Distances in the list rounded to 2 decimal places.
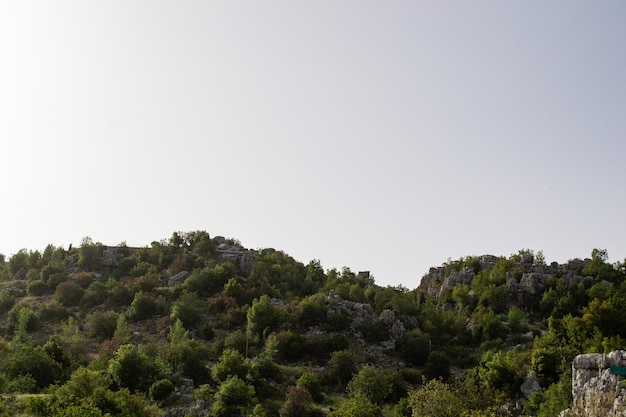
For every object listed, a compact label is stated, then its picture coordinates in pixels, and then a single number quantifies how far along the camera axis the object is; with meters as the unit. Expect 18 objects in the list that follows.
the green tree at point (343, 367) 55.88
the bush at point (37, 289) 81.38
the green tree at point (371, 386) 48.91
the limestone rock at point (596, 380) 34.06
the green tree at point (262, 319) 65.29
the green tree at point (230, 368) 50.69
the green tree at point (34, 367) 45.12
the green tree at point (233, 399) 42.66
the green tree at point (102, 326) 65.00
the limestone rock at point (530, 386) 46.62
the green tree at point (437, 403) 39.97
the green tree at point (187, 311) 67.56
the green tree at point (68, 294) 75.75
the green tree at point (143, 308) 70.44
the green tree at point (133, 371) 46.38
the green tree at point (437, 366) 59.10
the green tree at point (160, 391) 44.38
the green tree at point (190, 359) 51.72
